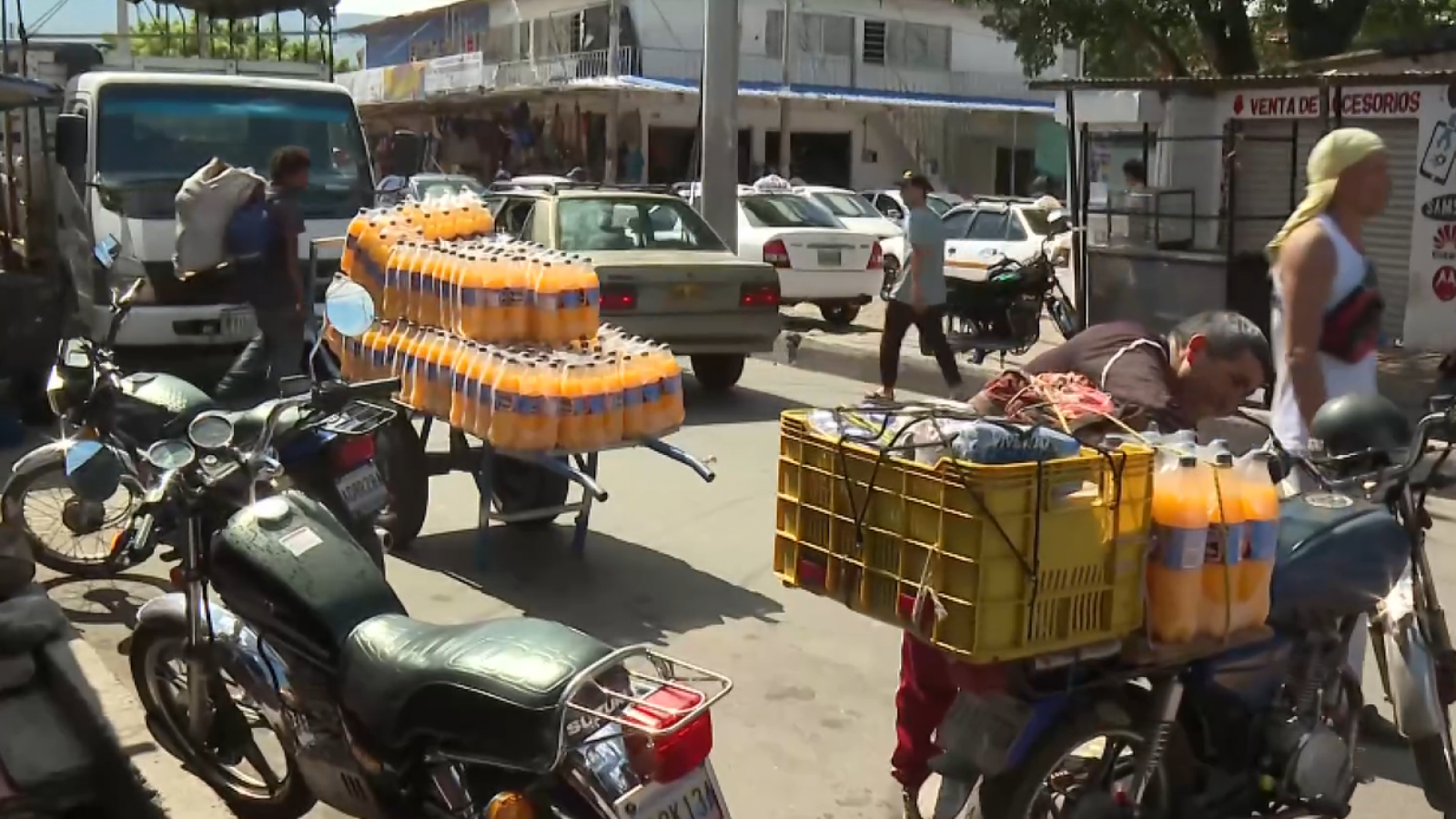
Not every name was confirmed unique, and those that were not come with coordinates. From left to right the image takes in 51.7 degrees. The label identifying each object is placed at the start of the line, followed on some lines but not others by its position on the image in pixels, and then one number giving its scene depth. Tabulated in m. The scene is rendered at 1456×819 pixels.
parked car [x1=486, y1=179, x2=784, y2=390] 10.83
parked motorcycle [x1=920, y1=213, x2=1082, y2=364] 13.49
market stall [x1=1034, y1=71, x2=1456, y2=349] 11.91
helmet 3.98
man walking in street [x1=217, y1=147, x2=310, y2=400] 8.27
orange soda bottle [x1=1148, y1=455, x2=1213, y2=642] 3.32
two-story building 37.09
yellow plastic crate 3.12
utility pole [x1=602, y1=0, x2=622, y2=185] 36.19
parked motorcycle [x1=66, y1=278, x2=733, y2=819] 2.91
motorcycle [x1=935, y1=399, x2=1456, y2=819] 3.45
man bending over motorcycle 3.85
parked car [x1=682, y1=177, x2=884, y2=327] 16.27
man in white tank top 4.61
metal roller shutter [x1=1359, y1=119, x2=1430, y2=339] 12.89
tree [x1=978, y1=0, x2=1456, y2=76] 14.29
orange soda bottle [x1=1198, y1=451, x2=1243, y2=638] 3.36
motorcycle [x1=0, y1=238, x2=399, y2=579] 4.96
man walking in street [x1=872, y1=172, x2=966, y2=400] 10.88
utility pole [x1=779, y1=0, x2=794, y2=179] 36.50
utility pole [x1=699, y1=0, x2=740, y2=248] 14.68
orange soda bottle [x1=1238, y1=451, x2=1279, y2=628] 3.38
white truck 10.55
